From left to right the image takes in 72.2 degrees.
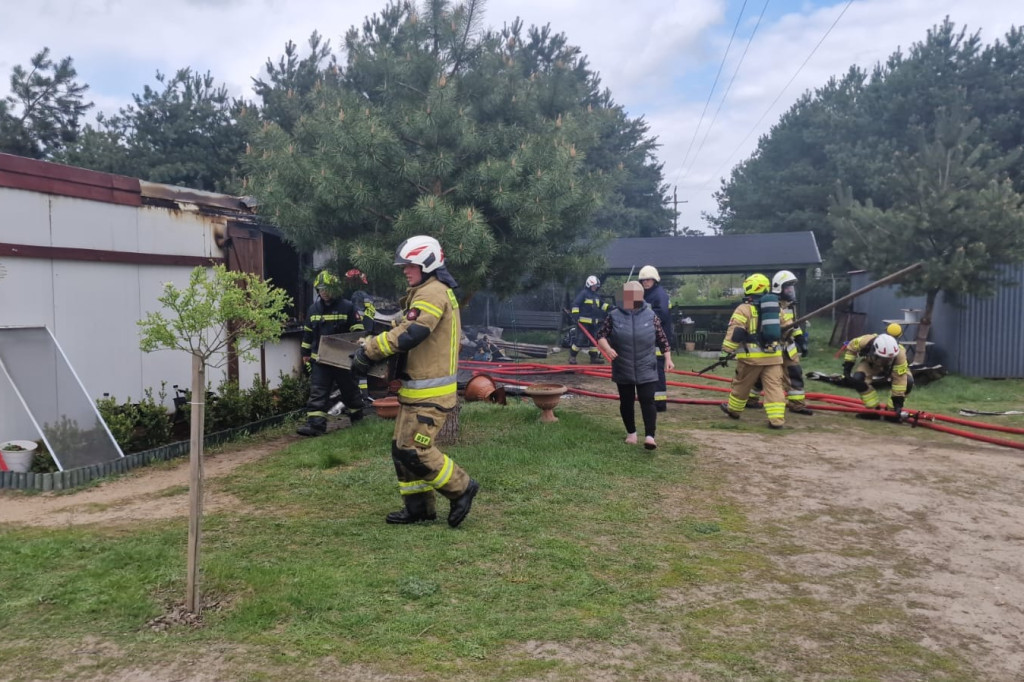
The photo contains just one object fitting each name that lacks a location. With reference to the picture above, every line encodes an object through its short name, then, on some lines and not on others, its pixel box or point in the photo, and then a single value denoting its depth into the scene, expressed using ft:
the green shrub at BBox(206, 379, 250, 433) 25.75
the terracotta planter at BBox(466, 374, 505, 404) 27.86
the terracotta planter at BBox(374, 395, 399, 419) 25.68
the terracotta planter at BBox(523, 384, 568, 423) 26.14
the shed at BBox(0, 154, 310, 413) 21.11
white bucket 19.80
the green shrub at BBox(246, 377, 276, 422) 27.45
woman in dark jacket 22.71
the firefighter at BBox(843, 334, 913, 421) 29.01
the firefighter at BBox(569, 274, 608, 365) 49.88
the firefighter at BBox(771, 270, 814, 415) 30.42
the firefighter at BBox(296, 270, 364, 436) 26.27
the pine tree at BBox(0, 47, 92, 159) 62.28
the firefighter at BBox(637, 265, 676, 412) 31.60
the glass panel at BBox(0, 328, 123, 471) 20.13
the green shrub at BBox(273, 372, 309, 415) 29.43
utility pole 161.52
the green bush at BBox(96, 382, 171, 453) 22.06
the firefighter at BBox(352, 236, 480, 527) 15.10
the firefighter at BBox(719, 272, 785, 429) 27.68
